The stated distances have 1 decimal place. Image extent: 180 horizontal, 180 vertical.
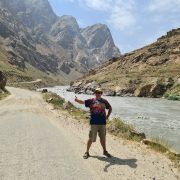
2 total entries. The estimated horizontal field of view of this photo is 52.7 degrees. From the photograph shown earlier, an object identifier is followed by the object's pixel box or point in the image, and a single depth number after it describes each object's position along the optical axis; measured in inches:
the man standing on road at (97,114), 271.8
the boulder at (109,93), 1924.4
